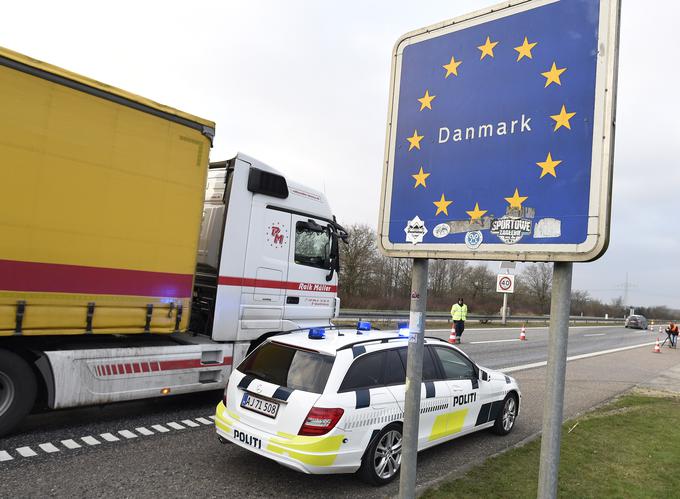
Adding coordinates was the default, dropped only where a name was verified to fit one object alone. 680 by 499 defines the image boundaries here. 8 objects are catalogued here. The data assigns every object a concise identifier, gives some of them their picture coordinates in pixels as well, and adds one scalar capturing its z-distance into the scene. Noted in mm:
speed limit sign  29234
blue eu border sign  2184
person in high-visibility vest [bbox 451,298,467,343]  19047
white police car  4348
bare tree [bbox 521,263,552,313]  66812
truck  5023
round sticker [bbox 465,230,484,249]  2500
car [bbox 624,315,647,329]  50781
